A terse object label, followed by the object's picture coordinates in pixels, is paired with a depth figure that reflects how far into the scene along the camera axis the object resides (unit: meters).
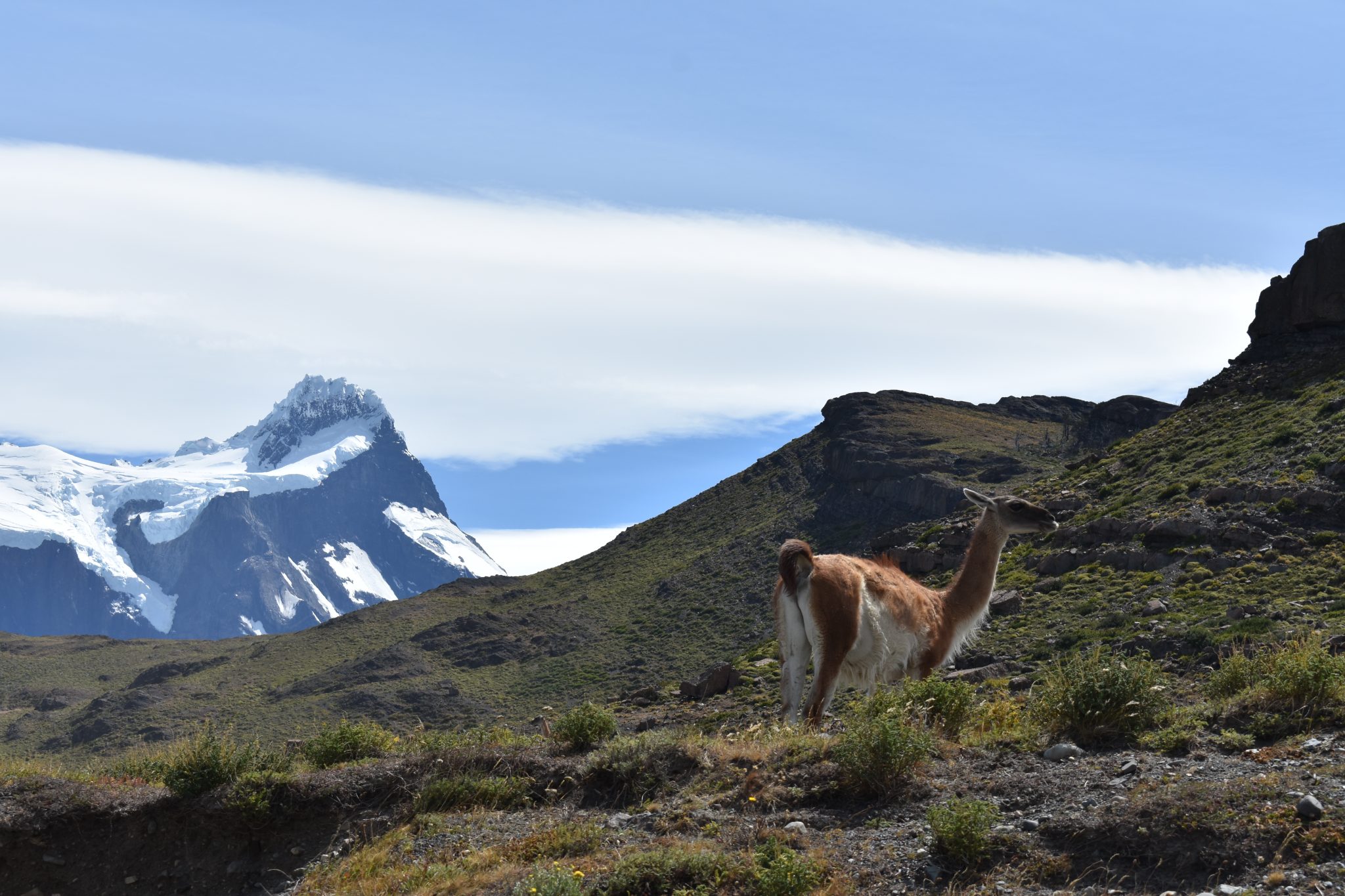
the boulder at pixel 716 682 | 32.81
